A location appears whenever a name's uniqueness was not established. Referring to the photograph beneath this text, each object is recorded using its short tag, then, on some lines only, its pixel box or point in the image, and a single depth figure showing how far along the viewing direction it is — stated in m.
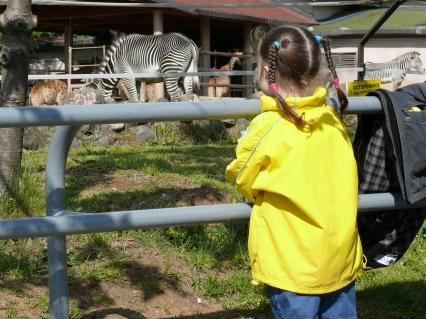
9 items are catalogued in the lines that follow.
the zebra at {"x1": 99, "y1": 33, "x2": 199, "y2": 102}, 13.82
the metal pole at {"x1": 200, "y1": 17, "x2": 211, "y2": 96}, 16.58
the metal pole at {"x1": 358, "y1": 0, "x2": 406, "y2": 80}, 8.43
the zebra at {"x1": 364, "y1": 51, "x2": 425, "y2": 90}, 17.31
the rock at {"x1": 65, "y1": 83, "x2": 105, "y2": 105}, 11.08
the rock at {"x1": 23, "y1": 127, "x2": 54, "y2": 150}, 9.20
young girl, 2.20
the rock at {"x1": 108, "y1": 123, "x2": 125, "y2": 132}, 9.75
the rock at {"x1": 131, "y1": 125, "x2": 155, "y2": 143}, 9.62
